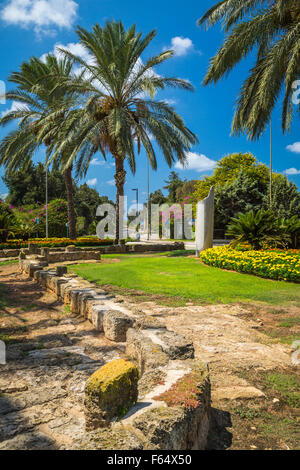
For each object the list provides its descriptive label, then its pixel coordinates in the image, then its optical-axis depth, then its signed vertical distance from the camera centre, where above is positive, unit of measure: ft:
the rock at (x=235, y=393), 7.97 -4.11
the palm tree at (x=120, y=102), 42.75 +18.06
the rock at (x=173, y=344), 8.66 -3.21
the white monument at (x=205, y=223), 37.78 +1.09
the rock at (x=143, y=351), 7.80 -3.27
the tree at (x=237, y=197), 87.04 +9.64
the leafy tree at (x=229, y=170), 102.37 +20.57
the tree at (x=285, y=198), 81.15 +9.00
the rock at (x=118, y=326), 12.32 -3.65
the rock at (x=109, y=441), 4.73 -3.18
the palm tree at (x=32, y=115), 55.52 +21.52
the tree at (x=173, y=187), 196.17 +29.97
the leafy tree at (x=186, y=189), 162.36 +22.16
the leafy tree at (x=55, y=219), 85.81 +3.63
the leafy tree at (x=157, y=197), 197.58 +22.91
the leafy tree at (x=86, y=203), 127.58 +12.38
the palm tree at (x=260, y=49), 29.60 +17.46
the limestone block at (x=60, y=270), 24.63 -2.97
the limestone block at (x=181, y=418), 4.93 -3.09
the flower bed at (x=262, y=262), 25.11 -2.61
